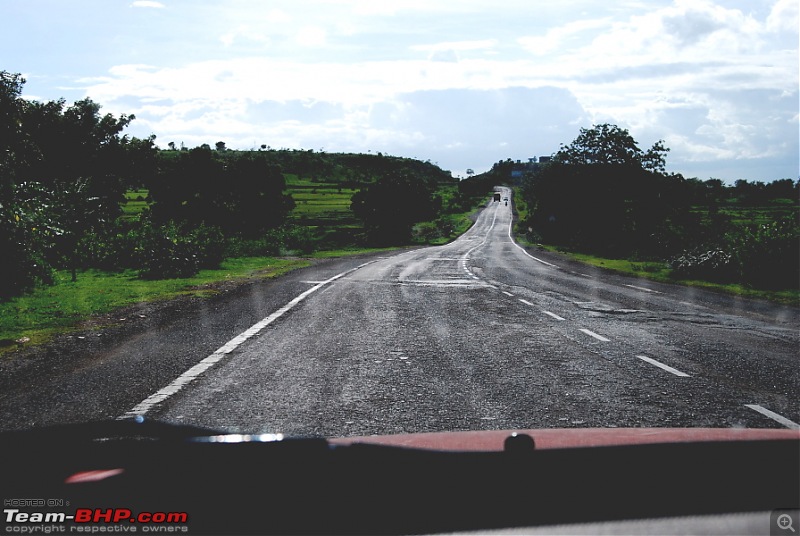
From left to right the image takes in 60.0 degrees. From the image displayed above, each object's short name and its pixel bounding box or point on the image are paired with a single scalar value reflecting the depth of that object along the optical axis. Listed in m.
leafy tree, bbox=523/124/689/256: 45.69
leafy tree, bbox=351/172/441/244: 75.62
